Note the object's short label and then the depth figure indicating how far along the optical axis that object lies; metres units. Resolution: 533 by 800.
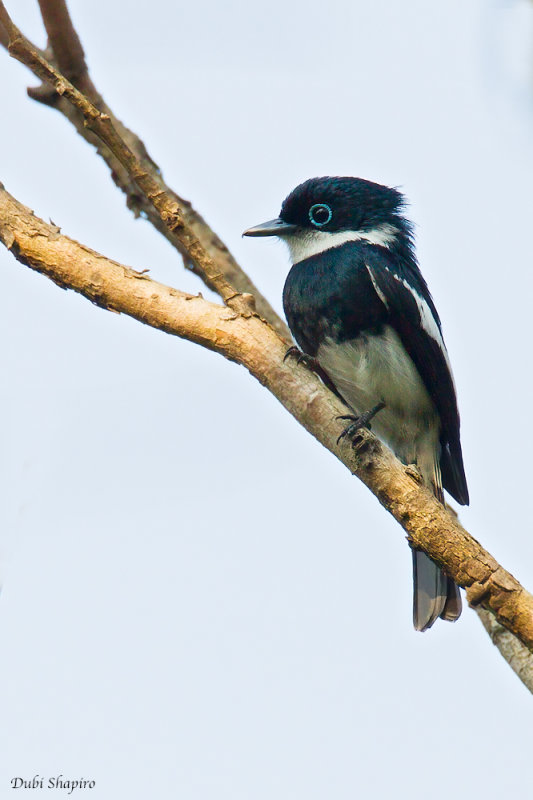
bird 7.90
